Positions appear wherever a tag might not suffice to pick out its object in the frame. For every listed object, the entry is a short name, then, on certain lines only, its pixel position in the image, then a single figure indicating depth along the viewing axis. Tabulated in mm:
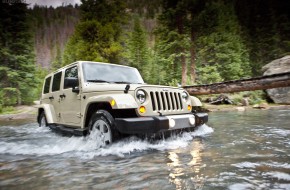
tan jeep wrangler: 4227
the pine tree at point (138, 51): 34469
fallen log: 6777
